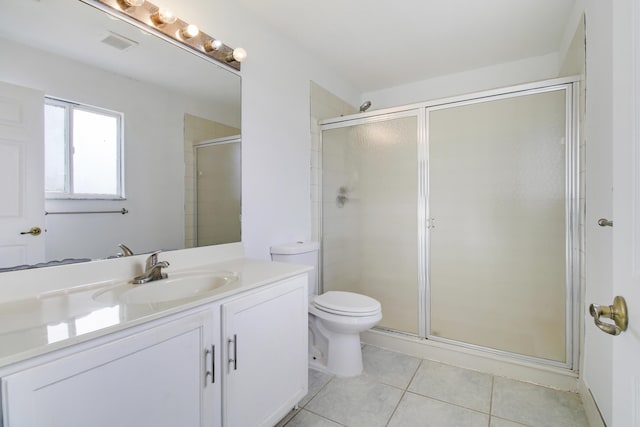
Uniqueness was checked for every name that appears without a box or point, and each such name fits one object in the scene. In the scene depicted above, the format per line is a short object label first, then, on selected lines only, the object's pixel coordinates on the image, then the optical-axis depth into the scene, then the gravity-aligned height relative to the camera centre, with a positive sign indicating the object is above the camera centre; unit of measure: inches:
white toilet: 73.2 -27.7
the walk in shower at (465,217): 73.4 -1.9
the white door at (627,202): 21.5 +0.6
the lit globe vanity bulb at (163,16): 54.6 +35.8
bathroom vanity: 27.3 -16.6
